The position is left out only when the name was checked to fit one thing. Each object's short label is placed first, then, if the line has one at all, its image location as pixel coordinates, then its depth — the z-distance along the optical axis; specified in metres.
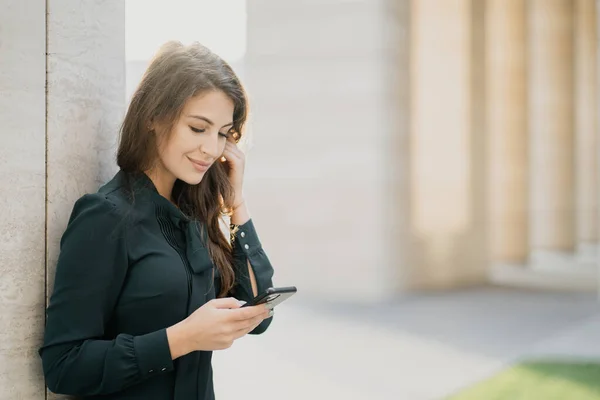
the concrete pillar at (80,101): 2.12
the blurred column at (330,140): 12.11
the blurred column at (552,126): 20.19
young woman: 1.86
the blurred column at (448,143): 13.40
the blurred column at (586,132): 21.91
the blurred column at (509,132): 19.00
